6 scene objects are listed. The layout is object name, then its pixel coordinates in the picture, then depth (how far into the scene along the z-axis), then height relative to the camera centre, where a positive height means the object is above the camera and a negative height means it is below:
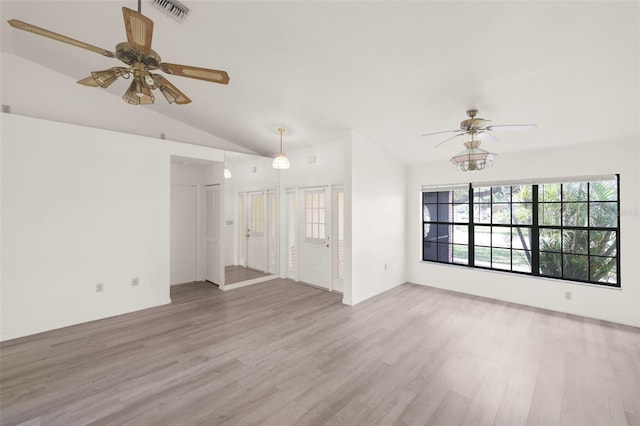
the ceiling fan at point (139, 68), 1.64 +1.06
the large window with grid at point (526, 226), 4.31 -0.23
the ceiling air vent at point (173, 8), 2.43 +1.88
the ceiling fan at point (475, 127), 3.17 +1.03
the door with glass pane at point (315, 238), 5.46 -0.55
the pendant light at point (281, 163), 4.58 +0.84
